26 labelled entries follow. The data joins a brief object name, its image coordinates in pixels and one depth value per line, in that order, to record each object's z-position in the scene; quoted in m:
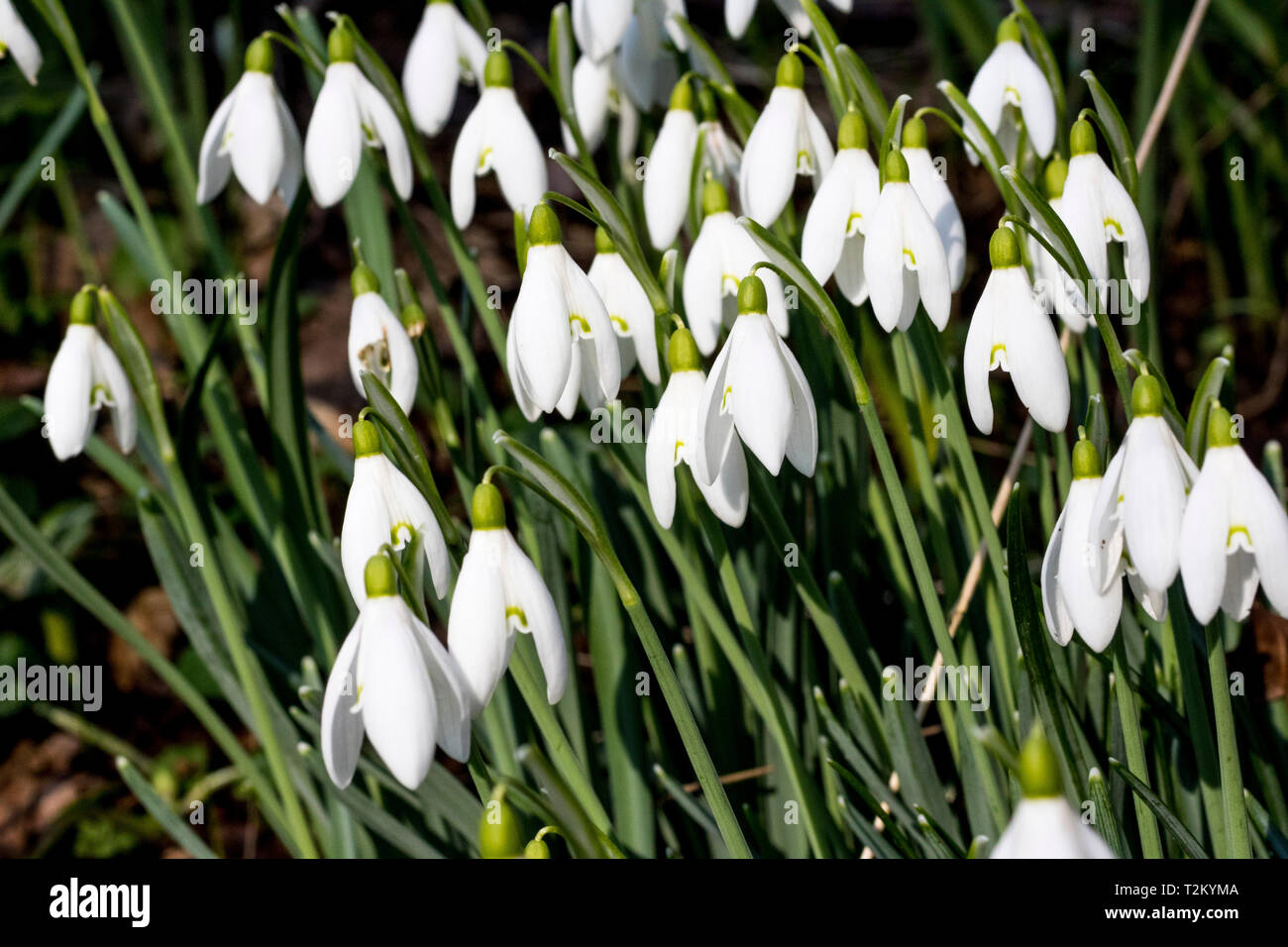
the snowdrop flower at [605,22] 0.70
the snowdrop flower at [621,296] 0.68
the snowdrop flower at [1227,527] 0.61
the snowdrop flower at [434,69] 0.72
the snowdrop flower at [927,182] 0.67
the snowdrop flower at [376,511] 0.64
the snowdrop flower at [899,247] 0.65
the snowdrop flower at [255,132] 0.70
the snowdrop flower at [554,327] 0.65
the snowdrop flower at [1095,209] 0.66
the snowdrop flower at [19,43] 0.70
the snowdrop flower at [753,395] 0.63
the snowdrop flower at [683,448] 0.65
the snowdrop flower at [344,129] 0.69
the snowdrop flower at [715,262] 0.68
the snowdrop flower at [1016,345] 0.64
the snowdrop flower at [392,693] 0.62
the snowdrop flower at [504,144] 0.70
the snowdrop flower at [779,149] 0.68
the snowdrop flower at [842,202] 0.67
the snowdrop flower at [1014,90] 0.69
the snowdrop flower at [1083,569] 0.63
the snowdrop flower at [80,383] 0.69
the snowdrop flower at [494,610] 0.63
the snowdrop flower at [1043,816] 0.58
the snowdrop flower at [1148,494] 0.62
